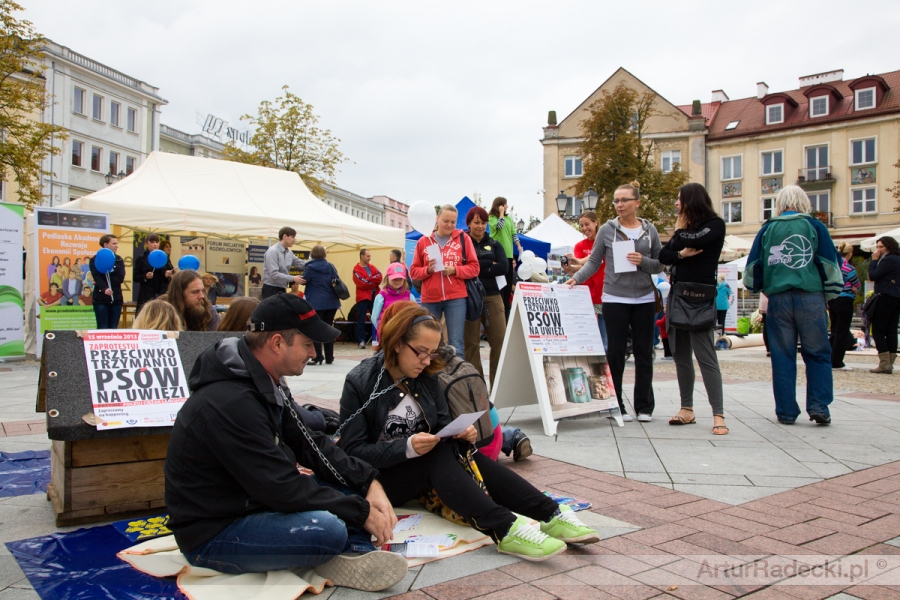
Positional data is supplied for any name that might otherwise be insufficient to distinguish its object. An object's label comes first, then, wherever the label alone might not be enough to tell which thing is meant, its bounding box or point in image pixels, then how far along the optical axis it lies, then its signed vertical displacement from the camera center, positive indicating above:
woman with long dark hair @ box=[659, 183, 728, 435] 5.26 +0.38
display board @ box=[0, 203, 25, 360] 10.60 +0.46
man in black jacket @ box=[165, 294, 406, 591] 2.20 -0.58
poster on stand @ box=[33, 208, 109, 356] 10.41 +0.66
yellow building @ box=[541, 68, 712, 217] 46.50 +12.02
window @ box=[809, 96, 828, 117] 44.03 +13.44
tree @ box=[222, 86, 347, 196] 27.45 +6.82
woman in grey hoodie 5.52 +0.11
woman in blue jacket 10.30 +0.36
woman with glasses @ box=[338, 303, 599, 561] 2.69 -0.60
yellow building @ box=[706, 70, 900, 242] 41.50 +10.31
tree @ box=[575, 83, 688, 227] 33.94 +7.76
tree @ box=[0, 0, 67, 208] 15.84 +5.09
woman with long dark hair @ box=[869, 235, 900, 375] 9.62 +0.04
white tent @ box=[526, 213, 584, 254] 18.00 +2.11
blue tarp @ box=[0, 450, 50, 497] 3.65 -0.97
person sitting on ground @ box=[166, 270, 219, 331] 4.51 +0.07
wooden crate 3.00 -0.79
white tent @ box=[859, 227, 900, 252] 13.95 +1.40
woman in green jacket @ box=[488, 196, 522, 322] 8.08 +0.99
